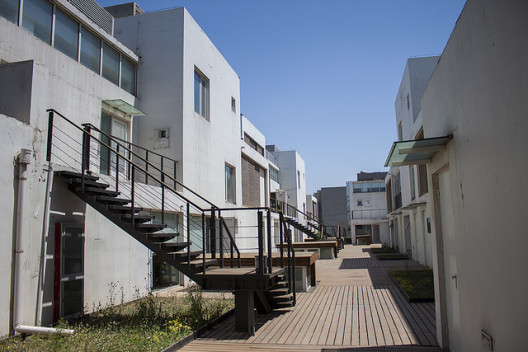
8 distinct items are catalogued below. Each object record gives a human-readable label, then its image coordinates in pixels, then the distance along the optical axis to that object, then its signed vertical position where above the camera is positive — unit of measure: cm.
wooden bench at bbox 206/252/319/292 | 1008 -76
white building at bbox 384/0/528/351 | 305 +46
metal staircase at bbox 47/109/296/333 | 704 -6
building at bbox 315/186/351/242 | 6450 +387
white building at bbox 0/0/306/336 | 701 +259
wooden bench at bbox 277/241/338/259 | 2057 -80
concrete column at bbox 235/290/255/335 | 696 -129
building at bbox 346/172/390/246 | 4588 +274
